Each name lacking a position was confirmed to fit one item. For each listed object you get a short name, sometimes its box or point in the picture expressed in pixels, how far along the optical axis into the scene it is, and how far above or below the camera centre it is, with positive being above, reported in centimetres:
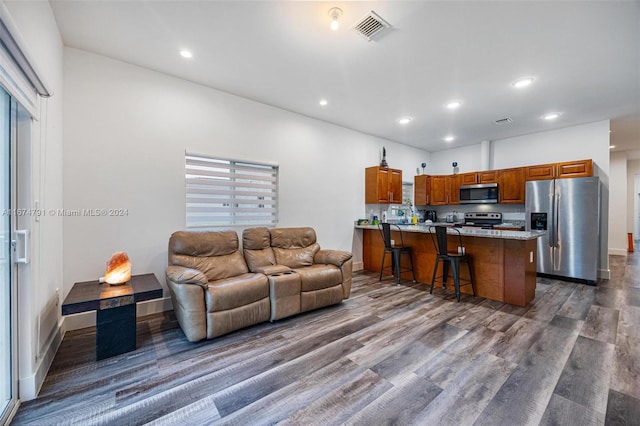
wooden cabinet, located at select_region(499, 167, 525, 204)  537 +56
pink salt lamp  254 -55
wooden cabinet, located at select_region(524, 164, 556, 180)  499 +78
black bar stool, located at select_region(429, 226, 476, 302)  362 -63
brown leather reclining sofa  250 -73
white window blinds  349 +29
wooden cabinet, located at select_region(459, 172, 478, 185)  607 +79
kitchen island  340 -68
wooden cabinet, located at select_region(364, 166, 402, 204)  538 +56
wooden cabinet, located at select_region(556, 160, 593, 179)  459 +78
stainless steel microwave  571 +42
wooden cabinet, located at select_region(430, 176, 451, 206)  650 +56
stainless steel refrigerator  436 -19
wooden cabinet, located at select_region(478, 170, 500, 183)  574 +80
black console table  217 -83
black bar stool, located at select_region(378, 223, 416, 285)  441 -61
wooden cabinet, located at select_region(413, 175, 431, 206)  662 +59
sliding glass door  163 -36
